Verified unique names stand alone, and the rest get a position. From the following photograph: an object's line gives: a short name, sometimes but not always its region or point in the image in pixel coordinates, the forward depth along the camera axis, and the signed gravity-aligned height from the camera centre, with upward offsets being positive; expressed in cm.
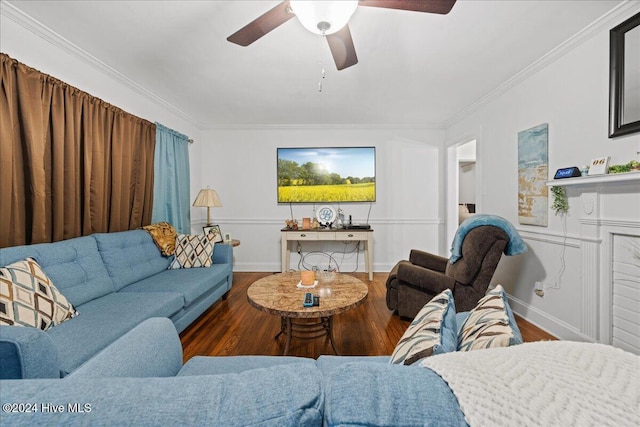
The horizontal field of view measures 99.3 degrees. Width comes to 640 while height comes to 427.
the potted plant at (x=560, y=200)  222 +0
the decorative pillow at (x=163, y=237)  280 -32
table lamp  374 +10
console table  394 -46
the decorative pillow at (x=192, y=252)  288 -48
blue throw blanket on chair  224 -24
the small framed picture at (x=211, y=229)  402 -34
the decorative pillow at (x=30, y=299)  136 -48
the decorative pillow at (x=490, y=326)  74 -37
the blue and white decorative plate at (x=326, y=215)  426 -17
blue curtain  335 +35
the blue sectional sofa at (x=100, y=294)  104 -61
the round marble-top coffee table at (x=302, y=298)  171 -65
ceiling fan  124 +97
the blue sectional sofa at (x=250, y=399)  38 -29
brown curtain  182 +39
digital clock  204 +21
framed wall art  243 +24
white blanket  38 -30
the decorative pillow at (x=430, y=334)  81 -43
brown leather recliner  221 -65
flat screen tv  439 +53
